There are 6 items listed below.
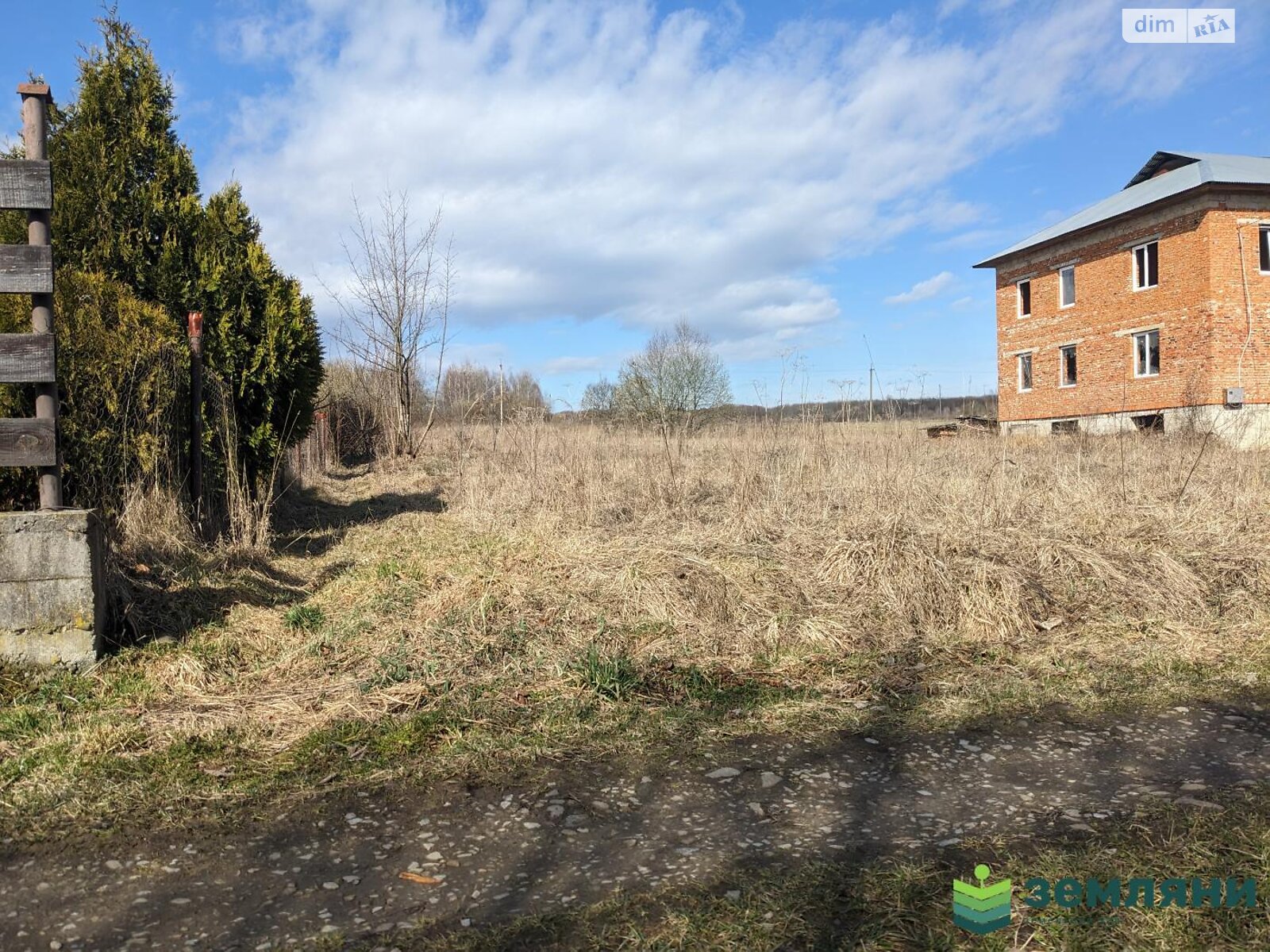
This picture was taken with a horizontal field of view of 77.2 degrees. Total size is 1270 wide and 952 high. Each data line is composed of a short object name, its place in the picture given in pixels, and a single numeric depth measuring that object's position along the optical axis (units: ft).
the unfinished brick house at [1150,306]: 73.10
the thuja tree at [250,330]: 25.34
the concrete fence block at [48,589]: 13.56
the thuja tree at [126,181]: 23.31
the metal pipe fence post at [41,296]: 14.21
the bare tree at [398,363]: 54.90
